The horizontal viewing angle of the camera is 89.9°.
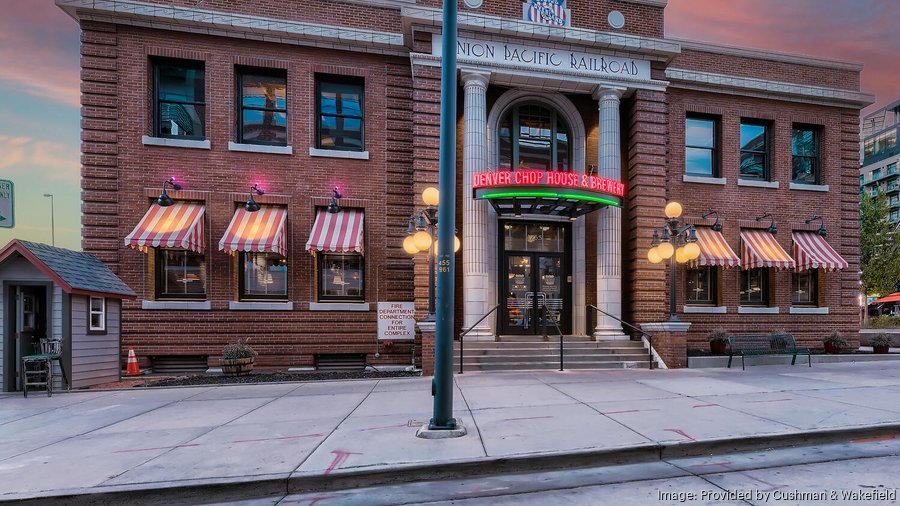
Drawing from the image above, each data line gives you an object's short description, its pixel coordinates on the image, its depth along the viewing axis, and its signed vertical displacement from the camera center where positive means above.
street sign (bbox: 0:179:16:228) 8.82 +1.18
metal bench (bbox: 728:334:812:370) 11.91 -2.32
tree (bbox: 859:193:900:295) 25.27 +0.66
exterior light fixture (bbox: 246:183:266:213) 11.91 +1.66
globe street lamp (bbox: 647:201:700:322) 11.67 +0.55
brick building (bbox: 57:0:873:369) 11.90 +2.66
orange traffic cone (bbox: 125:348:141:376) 11.36 -2.57
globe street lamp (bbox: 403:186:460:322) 10.67 +0.79
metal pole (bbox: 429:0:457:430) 5.82 +0.54
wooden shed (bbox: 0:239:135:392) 9.08 -0.97
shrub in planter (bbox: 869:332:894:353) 14.46 -2.56
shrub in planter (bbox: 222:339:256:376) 10.84 -2.28
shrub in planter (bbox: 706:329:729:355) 13.45 -2.31
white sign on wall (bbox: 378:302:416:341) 12.25 -1.55
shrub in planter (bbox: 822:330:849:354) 14.12 -2.48
